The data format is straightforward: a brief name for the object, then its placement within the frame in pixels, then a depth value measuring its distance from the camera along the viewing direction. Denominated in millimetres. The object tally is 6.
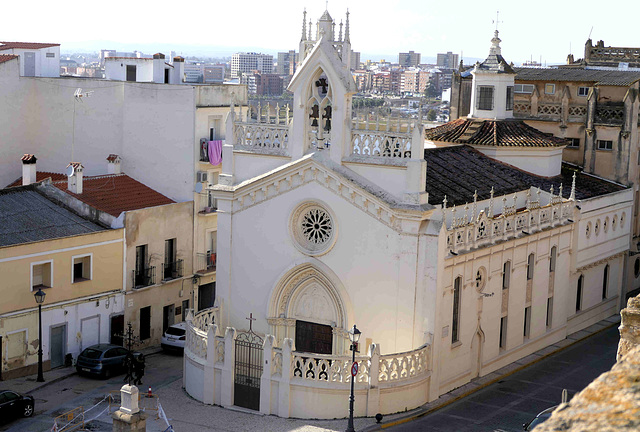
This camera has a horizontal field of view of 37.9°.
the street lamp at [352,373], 26359
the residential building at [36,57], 47875
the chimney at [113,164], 43750
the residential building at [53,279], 34375
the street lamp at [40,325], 33094
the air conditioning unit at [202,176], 43469
